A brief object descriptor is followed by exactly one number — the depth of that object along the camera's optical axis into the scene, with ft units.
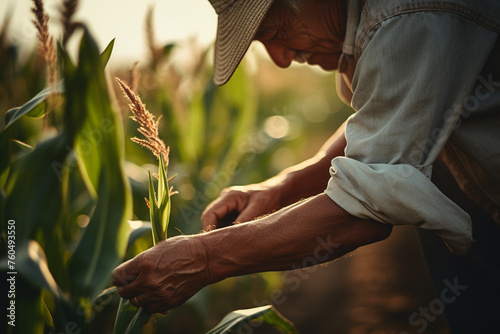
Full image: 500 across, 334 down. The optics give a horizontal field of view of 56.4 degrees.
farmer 2.97
